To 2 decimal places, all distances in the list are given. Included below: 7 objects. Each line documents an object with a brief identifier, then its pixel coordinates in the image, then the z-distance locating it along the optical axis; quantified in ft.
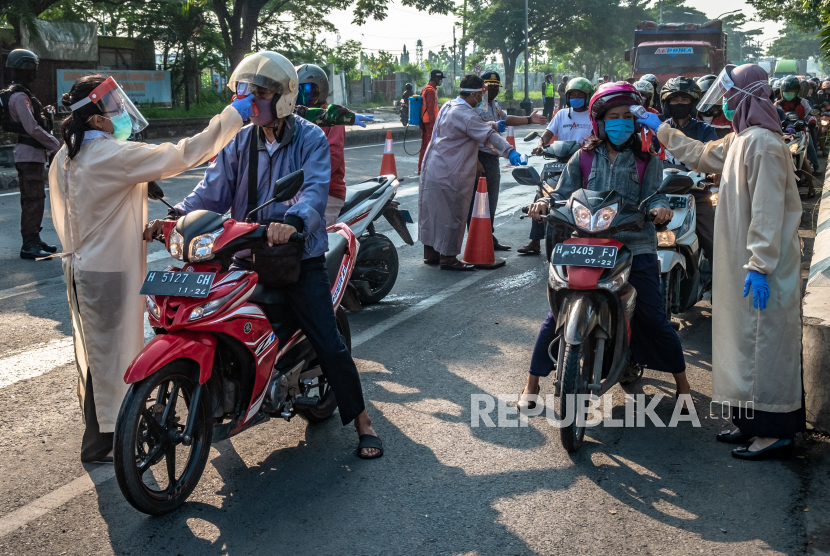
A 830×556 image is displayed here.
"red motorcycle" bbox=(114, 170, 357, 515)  10.99
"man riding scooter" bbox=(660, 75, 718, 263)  20.97
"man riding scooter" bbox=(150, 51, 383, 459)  12.78
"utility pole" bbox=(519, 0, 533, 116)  138.21
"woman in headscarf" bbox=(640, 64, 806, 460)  12.93
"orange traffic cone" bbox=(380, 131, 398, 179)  46.44
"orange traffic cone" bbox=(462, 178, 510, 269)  27.50
